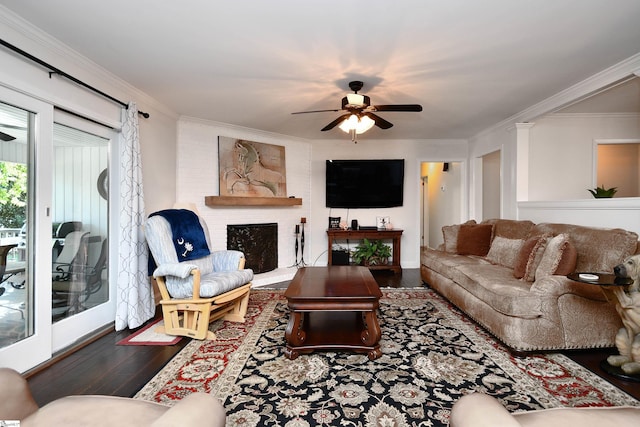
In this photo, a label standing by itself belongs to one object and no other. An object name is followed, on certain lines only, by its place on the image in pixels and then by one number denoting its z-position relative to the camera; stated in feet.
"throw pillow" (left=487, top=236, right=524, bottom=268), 11.37
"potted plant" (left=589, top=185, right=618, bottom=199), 11.77
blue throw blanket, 10.14
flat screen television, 18.74
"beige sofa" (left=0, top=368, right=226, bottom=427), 3.05
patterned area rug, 5.66
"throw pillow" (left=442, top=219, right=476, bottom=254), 14.12
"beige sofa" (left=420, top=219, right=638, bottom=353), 7.77
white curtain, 9.80
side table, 6.68
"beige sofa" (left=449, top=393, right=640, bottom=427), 2.91
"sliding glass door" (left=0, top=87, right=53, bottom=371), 6.86
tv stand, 17.80
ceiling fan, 9.86
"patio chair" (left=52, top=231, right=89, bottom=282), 8.54
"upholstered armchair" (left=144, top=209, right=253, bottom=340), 8.82
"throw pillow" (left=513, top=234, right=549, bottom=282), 9.16
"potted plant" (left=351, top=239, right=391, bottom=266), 17.94
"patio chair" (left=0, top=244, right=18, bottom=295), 6.79
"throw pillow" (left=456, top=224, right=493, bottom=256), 13.53
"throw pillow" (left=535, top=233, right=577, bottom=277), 8.27
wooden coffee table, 7.64
